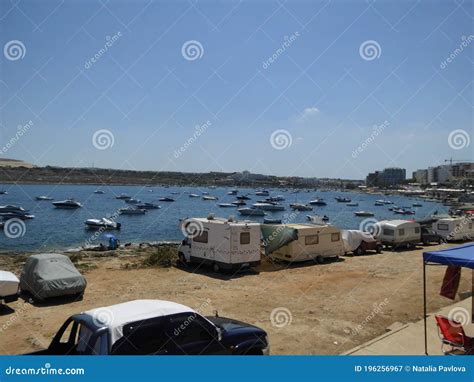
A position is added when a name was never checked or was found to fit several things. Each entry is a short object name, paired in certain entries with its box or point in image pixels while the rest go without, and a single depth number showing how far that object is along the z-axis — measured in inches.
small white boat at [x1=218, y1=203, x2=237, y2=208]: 4552.2
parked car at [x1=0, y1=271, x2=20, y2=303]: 530.9
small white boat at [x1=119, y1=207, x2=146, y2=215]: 3230.8
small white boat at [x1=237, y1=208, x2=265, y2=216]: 3570.4
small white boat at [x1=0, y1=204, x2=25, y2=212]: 3006.2
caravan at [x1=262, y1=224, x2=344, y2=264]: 898.1
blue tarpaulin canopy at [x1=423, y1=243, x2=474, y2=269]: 328.8
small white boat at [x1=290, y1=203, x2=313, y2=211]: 4217.5
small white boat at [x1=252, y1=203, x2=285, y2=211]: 4100.4
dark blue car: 247.3
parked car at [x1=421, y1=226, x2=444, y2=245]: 1283.2
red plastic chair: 335.0
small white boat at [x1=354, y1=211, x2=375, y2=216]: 3823.3
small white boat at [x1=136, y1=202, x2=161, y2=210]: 3707.9
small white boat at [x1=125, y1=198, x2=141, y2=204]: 4339.6
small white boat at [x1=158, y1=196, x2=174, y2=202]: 4864.7
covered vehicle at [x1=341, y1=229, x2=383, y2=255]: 1079.6
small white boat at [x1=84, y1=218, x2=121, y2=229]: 2227.0
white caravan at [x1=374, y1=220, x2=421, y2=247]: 1179.9
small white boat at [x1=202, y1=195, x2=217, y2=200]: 5654.5
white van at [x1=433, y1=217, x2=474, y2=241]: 1365.7
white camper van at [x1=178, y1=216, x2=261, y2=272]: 776.9
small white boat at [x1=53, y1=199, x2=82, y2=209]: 3791.8
